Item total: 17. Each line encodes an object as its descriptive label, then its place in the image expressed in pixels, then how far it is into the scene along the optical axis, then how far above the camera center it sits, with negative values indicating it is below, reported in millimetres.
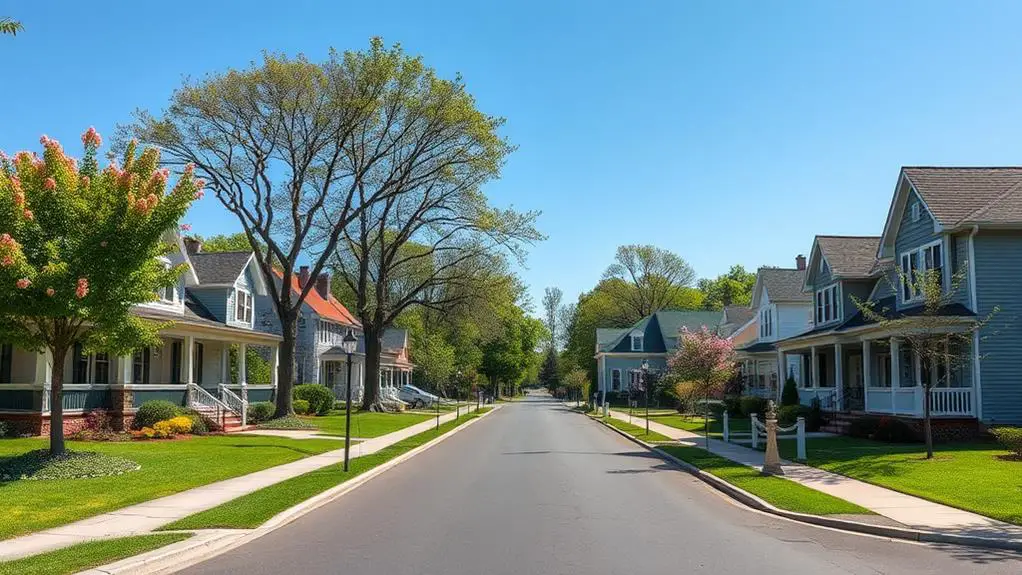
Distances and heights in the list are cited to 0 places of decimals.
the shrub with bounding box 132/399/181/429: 26953 -1990
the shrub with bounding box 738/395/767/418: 40656 -2529
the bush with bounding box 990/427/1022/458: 19547 -1980
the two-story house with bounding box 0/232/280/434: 24625 -374
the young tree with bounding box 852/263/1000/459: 19797 +704
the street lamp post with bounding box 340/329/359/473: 18945 +180
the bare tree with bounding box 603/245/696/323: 93438 +8301
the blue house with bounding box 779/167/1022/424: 24438 +1908
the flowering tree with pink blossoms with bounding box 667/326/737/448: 29312 -271
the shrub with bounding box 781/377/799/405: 35731 -1698
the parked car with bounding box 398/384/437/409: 65312 -3412
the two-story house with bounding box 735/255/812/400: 44625 +1994
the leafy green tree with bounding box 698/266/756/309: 108812 +9190
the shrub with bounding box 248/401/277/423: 35062 -2464
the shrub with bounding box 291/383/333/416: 43219 -2216
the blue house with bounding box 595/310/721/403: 71125 +613
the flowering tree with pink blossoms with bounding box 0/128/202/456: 15562 +2162
